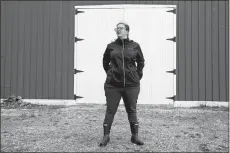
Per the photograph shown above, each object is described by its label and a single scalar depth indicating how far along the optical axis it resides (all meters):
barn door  7.38
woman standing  3.88
